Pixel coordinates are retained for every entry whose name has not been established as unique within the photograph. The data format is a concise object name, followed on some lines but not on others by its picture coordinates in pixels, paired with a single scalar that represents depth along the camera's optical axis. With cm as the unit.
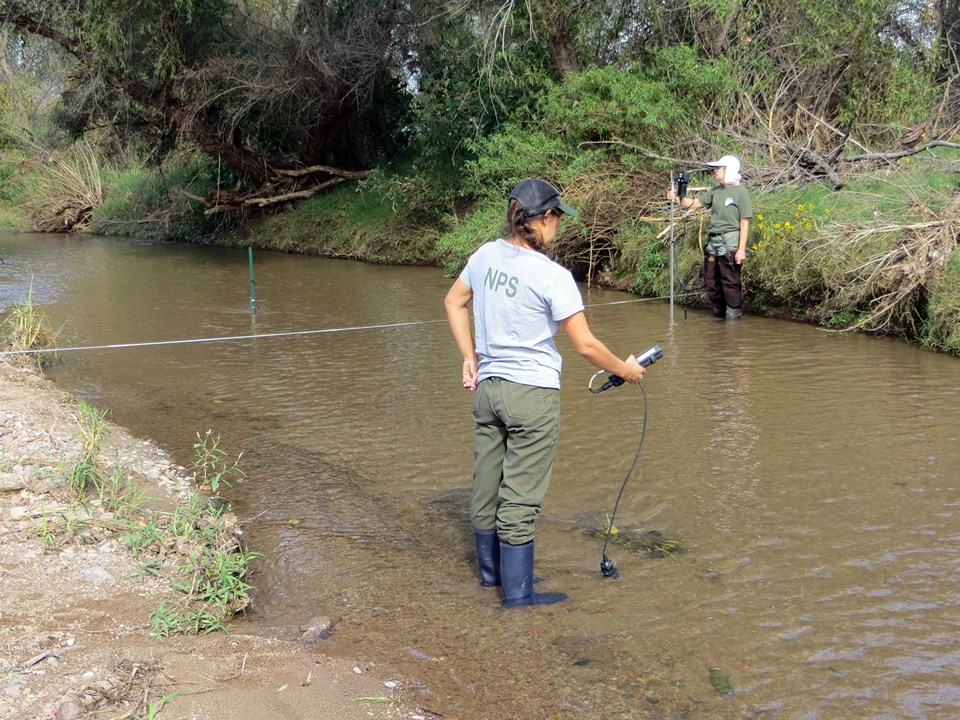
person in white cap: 1168
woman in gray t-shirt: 444
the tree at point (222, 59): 1919
